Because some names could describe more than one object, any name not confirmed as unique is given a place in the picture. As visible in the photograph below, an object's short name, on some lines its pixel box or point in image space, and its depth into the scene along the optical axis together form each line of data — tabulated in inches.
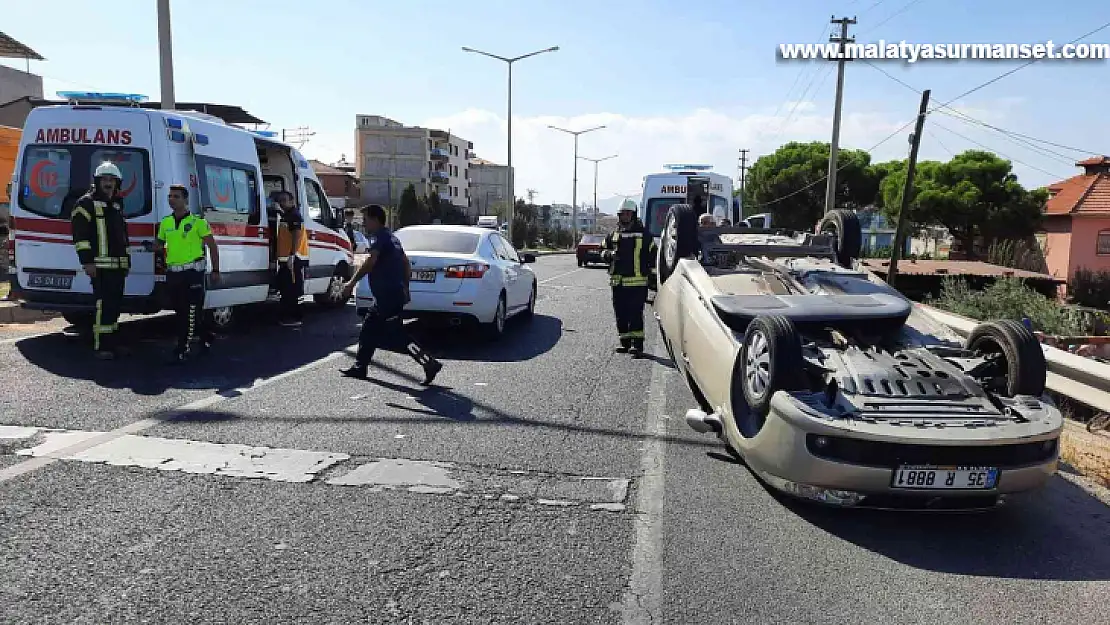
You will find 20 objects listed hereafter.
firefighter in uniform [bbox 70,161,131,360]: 295.7
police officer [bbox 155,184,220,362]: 307.3
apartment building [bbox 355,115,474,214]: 3580.2
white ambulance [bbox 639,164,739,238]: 663.1
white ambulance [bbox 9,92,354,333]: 324.2
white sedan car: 364.5
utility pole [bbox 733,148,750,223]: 729.6
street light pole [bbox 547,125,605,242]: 2232.4
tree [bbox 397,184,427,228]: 2576.3
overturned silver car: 158.4
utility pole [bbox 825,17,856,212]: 1217.4
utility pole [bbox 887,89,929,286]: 880.3
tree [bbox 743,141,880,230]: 2020.2
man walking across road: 286.2
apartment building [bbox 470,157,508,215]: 4650.6
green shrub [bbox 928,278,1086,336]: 486.3
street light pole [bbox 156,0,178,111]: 505.0
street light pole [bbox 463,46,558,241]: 1496.8
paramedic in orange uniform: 419.5
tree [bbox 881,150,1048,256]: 1562.5
